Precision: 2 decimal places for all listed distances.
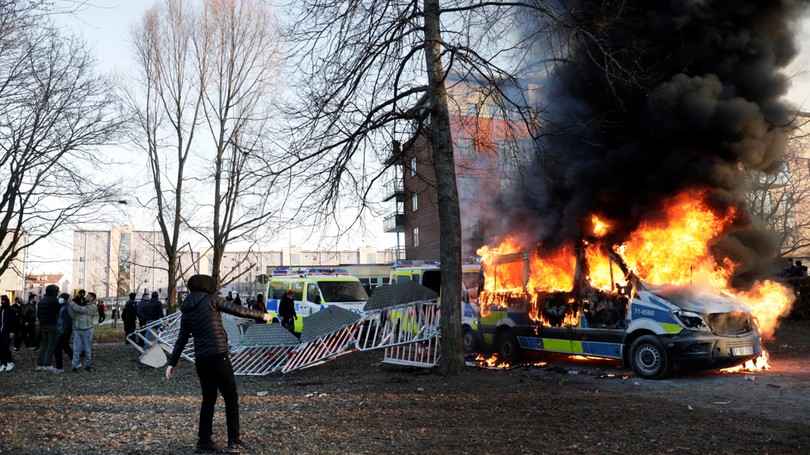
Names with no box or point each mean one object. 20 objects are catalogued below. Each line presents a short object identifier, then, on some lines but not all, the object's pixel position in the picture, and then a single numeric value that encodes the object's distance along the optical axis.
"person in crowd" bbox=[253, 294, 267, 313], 20.03
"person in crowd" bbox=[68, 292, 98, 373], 11.87
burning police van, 8.32
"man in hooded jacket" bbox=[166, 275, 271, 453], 5.19
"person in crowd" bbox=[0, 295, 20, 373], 12.16
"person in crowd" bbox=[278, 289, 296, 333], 17.12
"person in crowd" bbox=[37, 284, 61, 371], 12.20
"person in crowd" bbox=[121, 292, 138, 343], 16.75
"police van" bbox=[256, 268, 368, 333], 17.36
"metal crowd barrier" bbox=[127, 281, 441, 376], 10.48
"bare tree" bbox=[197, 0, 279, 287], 18.20
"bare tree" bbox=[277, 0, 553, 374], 9.29
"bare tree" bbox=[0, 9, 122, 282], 14.11
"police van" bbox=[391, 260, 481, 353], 12.70
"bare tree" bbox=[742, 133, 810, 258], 20.67
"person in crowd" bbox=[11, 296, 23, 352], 13.67
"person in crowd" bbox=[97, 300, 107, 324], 30.26
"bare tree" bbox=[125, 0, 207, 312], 18.77
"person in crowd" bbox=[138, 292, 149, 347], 15.97
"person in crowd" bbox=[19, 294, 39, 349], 16.75
